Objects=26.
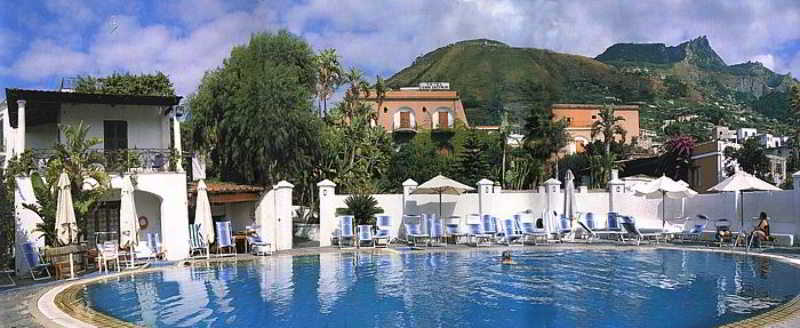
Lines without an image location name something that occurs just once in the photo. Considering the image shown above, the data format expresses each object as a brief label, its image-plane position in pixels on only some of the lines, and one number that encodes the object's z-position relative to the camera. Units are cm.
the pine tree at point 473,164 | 3975
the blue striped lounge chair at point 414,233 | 2077
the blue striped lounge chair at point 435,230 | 2089
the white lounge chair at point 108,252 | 1530
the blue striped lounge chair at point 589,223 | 2169
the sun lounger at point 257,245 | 1873
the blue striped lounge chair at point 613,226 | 2094
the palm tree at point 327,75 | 3631
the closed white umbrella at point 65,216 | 1448
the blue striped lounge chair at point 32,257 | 1413
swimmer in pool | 1619
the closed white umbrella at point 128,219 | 1584
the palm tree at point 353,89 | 3903
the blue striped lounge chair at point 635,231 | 1999
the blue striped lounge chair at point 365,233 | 2027
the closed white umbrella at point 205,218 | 1766
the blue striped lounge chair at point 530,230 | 2078
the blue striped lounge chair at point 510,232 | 2072
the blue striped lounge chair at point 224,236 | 1836
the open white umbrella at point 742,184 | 1842
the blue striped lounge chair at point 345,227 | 2059
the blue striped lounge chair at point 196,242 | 1794
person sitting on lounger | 1738
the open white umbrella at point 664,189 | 2166
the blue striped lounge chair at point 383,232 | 2059
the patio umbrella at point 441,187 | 2208
